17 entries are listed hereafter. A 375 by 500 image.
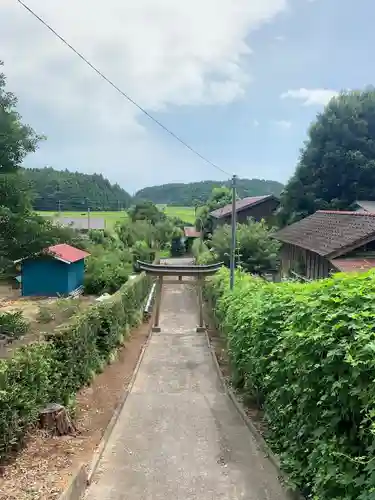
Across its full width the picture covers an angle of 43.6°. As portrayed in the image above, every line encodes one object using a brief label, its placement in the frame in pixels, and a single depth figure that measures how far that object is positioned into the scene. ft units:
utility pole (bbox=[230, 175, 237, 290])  45.95
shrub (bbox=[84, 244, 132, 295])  100.32
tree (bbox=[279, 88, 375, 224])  120.88
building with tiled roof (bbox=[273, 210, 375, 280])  52.49
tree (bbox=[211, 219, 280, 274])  90.07
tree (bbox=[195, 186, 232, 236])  181.41
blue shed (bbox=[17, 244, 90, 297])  99.40
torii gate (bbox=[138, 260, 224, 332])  63.05
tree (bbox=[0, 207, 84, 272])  52.03
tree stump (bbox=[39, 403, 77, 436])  22.44
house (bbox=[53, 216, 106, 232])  190.37
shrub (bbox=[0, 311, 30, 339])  46.47
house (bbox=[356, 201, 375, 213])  105.80
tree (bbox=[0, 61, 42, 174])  50.55
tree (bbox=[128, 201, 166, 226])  198.80
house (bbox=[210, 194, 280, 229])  144.36
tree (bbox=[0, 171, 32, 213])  50.31
